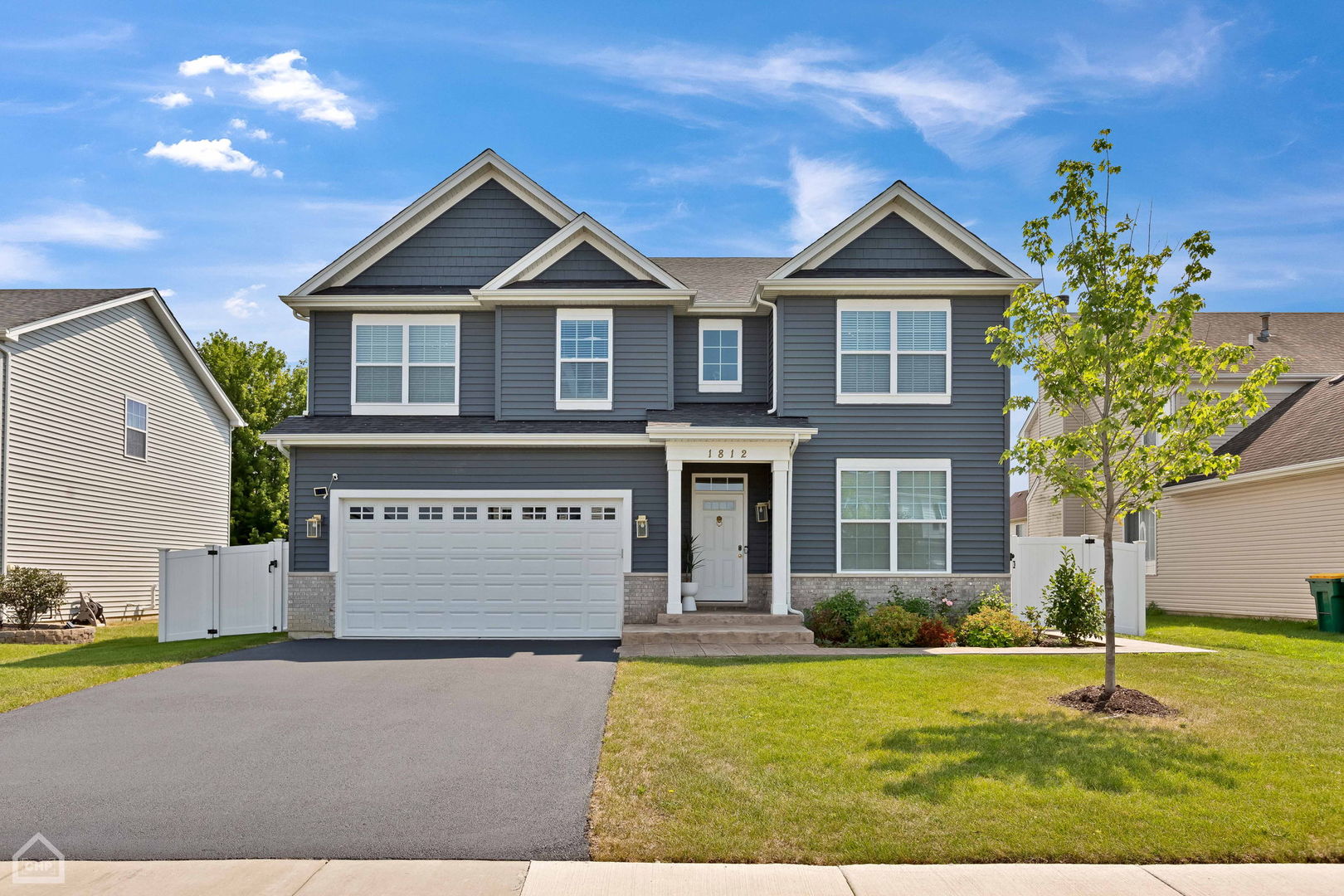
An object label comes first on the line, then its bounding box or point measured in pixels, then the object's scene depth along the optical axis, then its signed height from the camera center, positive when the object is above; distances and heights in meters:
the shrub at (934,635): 14.36 -2.02
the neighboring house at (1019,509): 41.89 -0.18
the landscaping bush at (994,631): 14.51 -1.98
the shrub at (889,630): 14.27 -1.92
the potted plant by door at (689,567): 15.72 -1.11
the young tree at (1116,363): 8.95 +1.38
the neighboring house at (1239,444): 20.22 +1.50
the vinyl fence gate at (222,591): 15.96 -1.57
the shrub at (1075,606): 14.21 -1.54
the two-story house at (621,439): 15.70 +1.07
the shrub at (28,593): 15.77 -1.57
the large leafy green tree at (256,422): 36.22 +3.19
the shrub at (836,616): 14.63 -1.79
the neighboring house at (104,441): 17.53 +1.30
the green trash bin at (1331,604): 16.67 -1.75
